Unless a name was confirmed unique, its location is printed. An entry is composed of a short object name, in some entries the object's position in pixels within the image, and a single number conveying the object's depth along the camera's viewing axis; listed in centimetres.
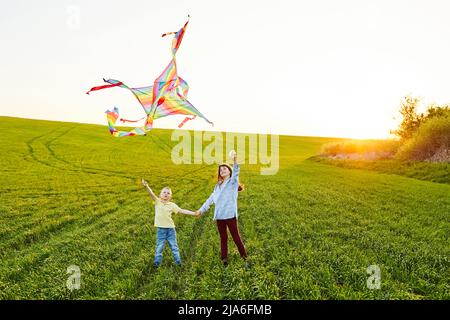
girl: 880
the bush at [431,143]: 3353
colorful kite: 775
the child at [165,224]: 893
